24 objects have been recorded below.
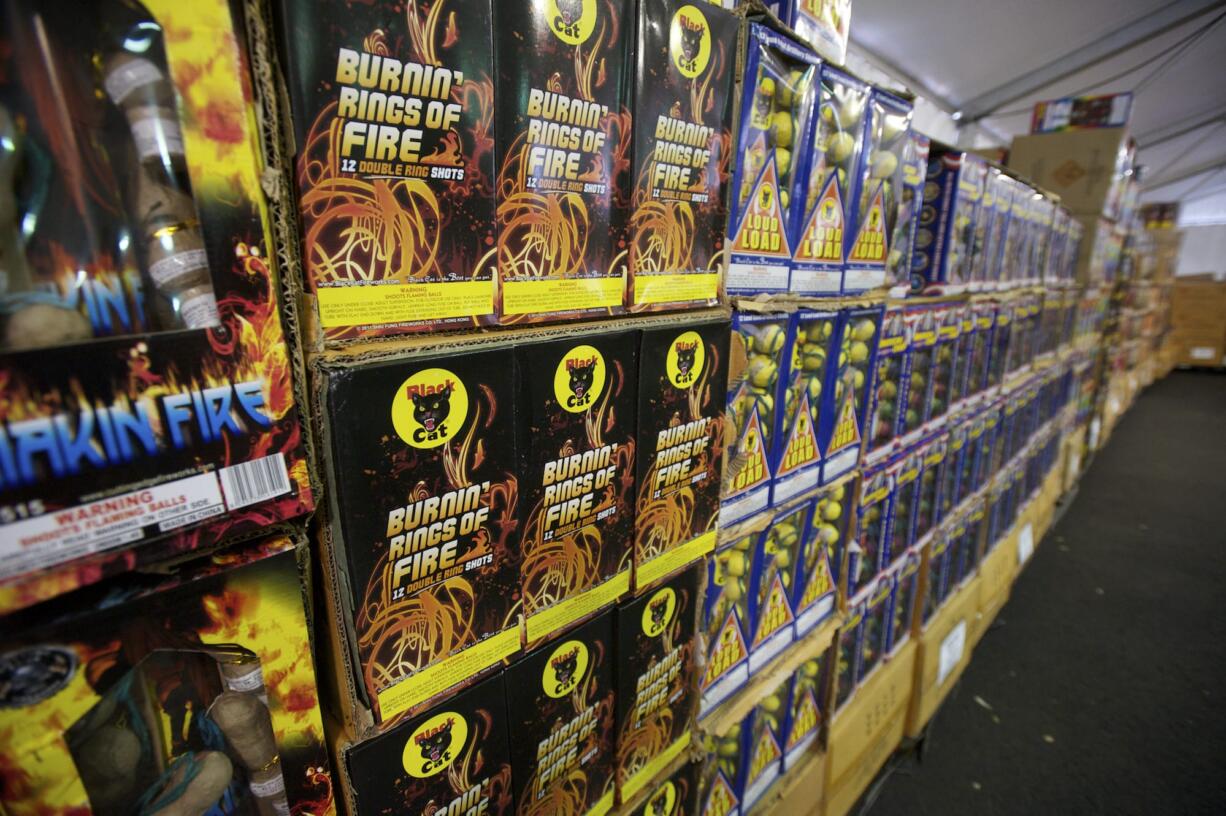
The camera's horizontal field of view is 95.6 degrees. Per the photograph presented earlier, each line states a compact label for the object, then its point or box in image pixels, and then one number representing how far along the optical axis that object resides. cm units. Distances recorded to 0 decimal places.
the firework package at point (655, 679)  100
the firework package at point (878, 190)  130
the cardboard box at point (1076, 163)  352
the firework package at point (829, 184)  114
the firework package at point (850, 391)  138
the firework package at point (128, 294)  37
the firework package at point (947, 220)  177
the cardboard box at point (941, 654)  227
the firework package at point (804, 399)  124
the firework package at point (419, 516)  58
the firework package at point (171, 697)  42
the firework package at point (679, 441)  91
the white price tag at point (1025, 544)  338
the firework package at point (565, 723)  83
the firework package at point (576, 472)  74
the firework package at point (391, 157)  50
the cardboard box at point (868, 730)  181
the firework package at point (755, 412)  110
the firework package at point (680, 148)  78
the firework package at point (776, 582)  132
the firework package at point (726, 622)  120
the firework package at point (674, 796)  112
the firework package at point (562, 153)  64
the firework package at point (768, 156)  97
